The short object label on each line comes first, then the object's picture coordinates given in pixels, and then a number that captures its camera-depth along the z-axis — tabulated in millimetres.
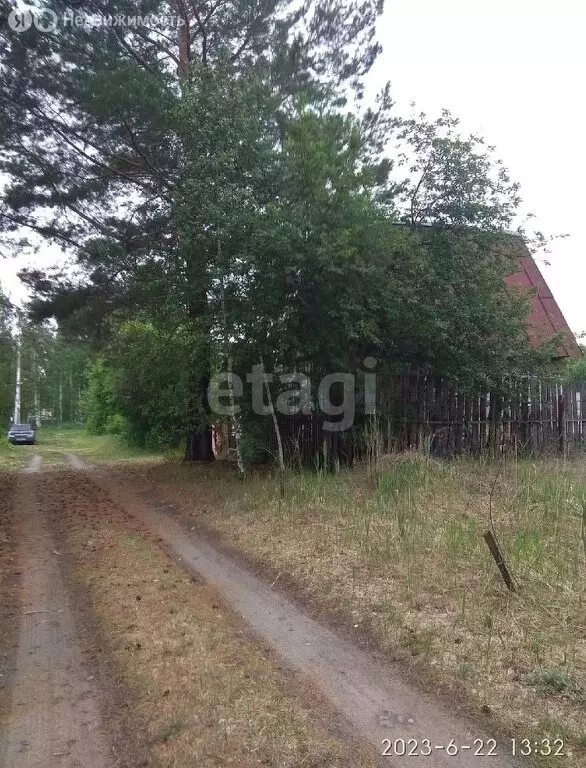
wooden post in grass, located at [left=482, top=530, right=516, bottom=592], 5070
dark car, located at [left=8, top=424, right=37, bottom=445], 37844
